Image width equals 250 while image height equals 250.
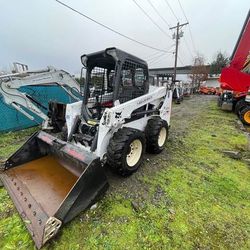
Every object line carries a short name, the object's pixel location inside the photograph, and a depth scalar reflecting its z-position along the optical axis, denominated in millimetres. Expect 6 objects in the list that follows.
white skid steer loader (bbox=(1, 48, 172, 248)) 2426
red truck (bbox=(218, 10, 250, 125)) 7607
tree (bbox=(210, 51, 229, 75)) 50781
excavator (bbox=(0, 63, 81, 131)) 5117
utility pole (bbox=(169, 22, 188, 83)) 23653
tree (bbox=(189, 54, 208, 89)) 37756
